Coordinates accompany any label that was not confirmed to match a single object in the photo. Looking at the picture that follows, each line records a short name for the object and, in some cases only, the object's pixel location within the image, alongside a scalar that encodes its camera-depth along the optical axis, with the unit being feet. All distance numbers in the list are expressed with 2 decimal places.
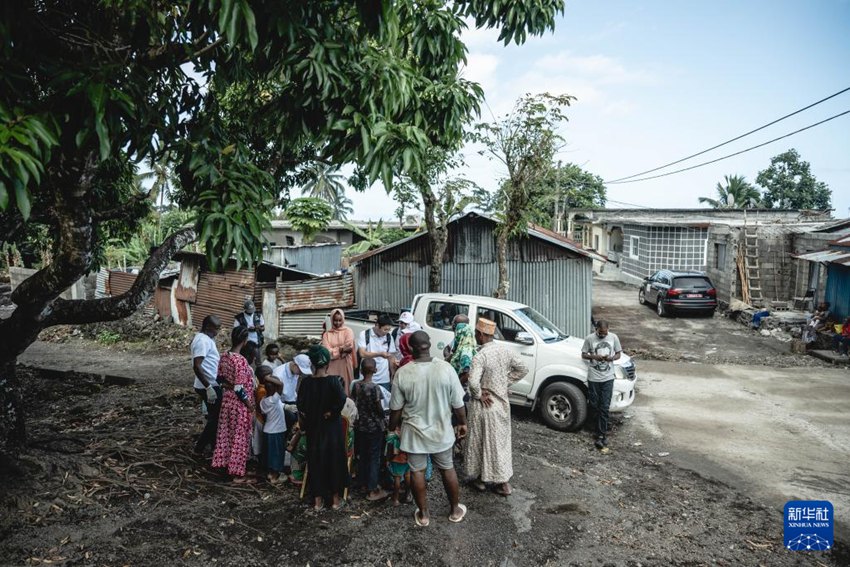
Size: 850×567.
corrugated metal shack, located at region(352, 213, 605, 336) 44.68
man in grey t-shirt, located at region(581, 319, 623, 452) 23.41
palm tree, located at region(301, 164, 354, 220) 149.38
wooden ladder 59.72
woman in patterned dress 17.75
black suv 57.57
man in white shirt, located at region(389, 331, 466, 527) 15.61
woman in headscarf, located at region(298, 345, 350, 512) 16.14
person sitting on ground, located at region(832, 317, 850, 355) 41.52
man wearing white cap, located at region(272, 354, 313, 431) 18.81
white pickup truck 25.55
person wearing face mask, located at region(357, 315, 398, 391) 22.89
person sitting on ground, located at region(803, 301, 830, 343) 43.75
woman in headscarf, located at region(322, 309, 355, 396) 23.27
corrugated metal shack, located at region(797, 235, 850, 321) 45.39
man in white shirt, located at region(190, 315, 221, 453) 19.44
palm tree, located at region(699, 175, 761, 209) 130.93
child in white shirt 17.98
